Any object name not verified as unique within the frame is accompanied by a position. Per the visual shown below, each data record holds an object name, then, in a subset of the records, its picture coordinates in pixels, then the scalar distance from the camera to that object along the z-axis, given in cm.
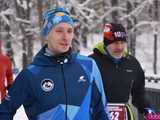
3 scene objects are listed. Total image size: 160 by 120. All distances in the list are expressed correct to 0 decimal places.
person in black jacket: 1139
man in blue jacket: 730
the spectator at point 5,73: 1686
